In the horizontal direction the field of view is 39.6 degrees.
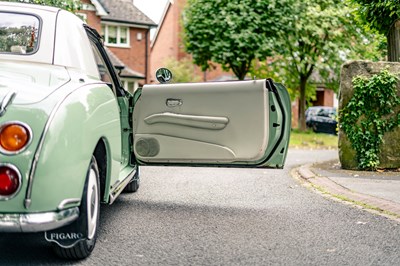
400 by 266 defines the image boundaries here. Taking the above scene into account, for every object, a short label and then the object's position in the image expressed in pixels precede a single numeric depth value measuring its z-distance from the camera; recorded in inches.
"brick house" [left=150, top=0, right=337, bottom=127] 1648.6
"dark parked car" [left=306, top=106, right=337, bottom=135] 1306.6
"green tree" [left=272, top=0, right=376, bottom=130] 1098.1
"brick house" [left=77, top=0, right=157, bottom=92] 1358.3
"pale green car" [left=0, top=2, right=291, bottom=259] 125.5
